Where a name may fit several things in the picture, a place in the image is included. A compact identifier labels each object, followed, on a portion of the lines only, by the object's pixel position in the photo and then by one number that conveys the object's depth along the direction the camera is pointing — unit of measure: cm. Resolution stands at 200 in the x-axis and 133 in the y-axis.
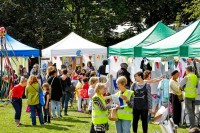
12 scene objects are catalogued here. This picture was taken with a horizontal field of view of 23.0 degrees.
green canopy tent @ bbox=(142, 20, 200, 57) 1386
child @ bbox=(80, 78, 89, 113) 1805
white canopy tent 2422
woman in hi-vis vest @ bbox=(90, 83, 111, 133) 1019
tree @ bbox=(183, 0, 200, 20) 2348
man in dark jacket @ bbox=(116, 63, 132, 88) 1560
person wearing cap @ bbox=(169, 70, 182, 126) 1422
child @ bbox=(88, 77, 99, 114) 1415
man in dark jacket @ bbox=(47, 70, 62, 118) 1611
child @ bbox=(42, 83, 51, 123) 1546
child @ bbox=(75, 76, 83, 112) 1875
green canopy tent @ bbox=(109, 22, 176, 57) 1838
